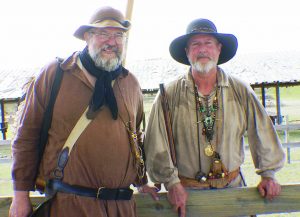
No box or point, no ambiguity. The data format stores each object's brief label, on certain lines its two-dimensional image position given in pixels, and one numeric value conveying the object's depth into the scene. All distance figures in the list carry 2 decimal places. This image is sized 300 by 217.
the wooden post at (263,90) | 15.52
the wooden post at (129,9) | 3.59
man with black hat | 2.62
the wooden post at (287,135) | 10.15
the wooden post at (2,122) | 15.73
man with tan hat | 2.13
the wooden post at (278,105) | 15.87
